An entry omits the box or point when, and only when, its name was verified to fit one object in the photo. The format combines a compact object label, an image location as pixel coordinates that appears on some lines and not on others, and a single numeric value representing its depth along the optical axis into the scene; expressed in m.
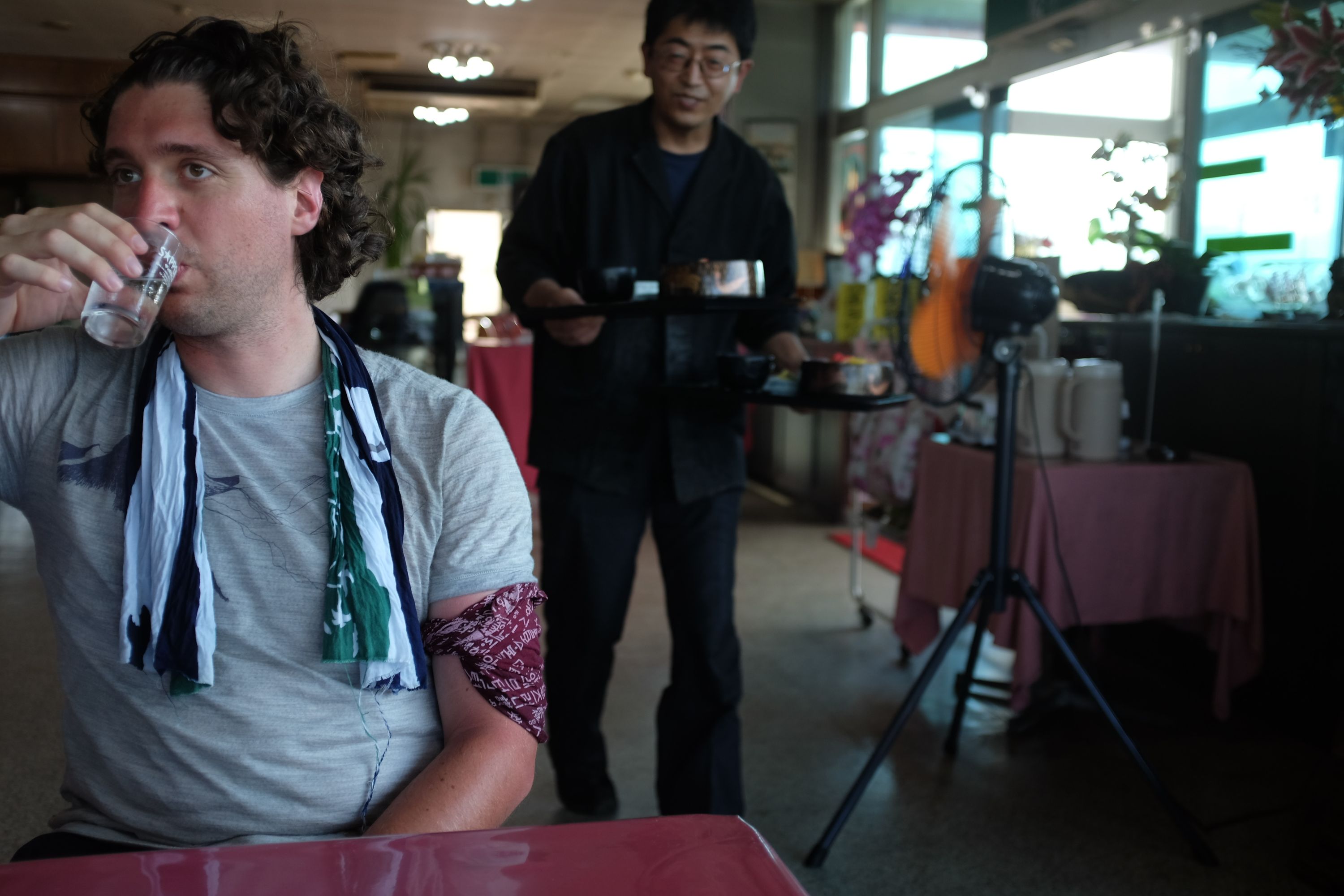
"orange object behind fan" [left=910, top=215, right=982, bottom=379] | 2.09
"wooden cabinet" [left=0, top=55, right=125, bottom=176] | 8.28
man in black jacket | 2.08
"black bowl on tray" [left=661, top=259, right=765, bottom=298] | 1.82
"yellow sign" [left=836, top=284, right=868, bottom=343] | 4.49
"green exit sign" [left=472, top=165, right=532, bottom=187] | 12.32
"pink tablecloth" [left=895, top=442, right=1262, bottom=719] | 2.47
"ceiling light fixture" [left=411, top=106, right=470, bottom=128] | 10.41
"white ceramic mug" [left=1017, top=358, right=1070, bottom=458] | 2.63
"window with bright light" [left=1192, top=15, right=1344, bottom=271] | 2.88
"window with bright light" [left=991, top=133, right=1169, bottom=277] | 3.02
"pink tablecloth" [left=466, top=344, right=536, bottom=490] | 4.77
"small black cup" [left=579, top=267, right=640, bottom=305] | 1.92
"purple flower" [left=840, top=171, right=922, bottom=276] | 3.59
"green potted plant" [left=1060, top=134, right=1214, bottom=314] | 2.85
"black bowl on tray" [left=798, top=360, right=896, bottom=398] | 1.81
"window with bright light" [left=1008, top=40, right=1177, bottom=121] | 3.89
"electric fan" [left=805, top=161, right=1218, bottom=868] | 2.04
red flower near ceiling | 2.30
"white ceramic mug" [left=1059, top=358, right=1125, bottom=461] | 2.58
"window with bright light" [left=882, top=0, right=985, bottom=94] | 4.85
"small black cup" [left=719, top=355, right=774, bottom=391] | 1.92
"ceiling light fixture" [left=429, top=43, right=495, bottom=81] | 8.42
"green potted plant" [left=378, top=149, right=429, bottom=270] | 8.13
